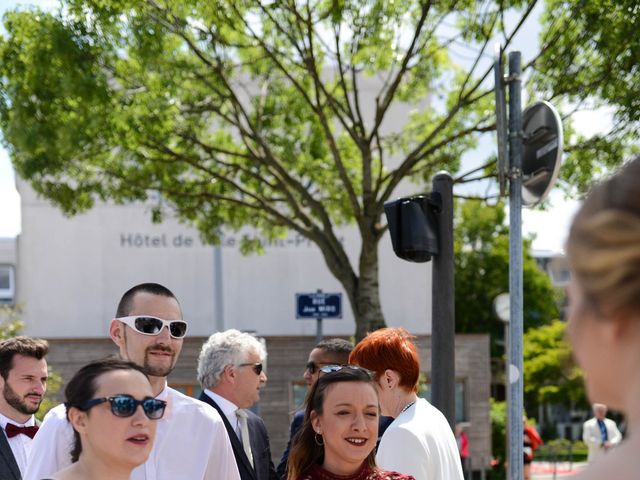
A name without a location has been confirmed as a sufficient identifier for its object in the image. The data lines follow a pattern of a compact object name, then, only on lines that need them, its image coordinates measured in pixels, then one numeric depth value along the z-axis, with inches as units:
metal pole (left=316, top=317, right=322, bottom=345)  590.2
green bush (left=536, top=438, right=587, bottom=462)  1598.3
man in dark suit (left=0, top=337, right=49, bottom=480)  253.3
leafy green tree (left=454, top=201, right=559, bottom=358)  2174.0
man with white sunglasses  184.2
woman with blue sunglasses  144.6
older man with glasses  255.3
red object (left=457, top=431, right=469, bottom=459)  931.3
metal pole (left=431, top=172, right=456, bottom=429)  299.9
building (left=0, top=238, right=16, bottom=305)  1342.3
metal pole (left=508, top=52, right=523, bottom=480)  257.0
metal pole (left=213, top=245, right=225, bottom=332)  940.6
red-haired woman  188.7
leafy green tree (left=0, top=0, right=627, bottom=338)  584.4
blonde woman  49.4
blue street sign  612.7
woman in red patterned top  180.4
